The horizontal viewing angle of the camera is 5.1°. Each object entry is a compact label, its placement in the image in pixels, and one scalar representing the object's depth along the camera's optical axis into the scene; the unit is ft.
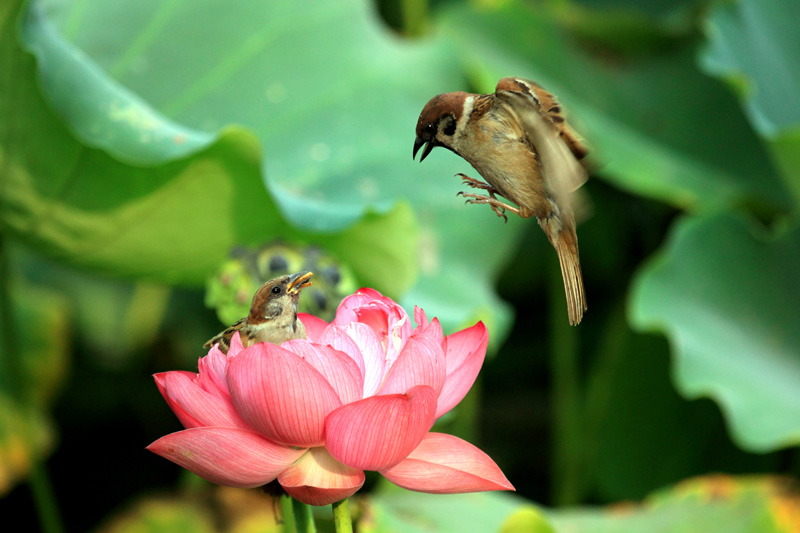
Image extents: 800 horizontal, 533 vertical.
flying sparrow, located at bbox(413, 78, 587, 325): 14.47
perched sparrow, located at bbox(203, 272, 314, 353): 14.63
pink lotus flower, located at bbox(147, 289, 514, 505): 14.48
